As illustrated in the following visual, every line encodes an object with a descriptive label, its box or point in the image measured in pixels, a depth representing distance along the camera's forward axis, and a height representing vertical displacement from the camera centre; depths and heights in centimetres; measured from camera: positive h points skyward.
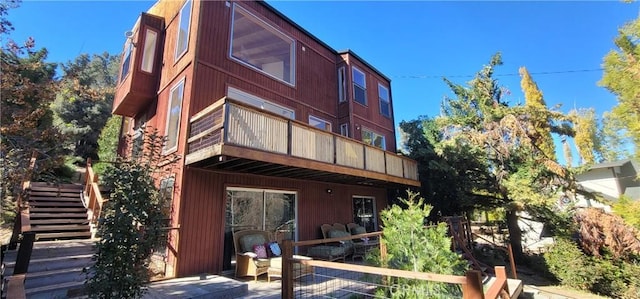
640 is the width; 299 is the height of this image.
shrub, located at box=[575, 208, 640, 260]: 999 -102
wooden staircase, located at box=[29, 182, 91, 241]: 792 +1
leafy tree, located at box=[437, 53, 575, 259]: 1182 +292
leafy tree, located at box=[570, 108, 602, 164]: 2833 +674
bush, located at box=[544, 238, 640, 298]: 955 -225
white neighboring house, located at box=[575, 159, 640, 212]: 2036 +191
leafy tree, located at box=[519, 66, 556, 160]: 1245 +355
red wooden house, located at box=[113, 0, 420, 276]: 679 +225
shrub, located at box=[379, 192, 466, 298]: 486 -74
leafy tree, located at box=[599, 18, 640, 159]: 1345 +622
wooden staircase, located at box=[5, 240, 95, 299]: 501 -105
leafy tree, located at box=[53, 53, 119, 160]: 1998 +686
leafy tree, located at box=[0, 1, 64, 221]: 448 +174
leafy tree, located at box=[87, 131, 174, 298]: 405 -25
